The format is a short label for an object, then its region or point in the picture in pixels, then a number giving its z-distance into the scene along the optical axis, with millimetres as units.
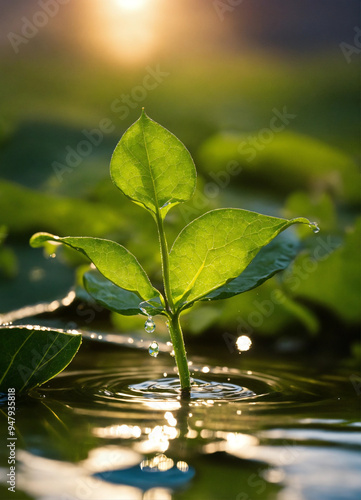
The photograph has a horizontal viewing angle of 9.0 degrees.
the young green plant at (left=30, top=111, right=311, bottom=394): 623
